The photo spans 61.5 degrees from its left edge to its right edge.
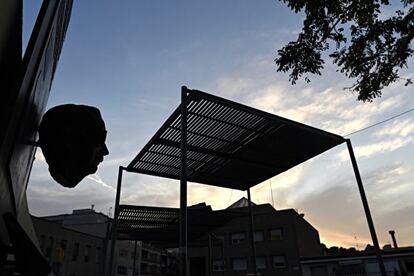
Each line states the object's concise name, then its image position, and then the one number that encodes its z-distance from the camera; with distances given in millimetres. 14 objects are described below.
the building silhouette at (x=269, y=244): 40594
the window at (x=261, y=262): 41647
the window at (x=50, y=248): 41091
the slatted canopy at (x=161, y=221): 17047
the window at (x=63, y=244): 44031
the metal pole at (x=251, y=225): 14965
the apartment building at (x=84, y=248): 41906
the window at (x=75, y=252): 46494
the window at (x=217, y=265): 44981
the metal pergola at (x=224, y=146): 8938
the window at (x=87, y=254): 48869
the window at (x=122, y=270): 58800
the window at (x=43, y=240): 40031
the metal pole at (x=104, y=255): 15555
